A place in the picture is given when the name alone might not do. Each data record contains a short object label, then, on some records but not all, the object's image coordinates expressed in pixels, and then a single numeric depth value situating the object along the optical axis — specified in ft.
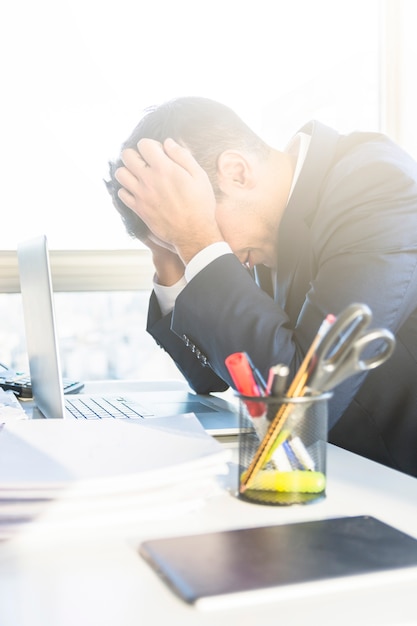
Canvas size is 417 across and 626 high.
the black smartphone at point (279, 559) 1.59
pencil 2.10
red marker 2.26
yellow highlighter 2.23
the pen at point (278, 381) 2.14
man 3.58
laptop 3.33
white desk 1.50
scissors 1.98
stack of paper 1.97
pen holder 2.15
